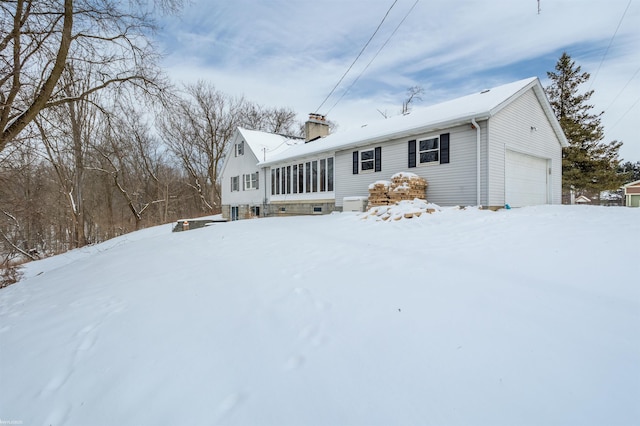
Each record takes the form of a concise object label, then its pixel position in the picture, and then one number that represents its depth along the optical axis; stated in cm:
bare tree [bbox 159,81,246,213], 2728
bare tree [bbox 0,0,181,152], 532
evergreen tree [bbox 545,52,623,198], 1970
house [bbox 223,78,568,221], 902
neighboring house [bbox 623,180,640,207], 2273
